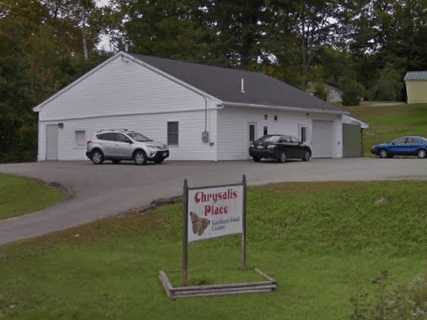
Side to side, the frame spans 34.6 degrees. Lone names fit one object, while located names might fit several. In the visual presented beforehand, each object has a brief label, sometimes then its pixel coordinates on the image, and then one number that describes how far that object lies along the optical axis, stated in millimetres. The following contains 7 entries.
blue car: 39438
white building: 33375
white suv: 31109
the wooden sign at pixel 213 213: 9117
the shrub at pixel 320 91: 66812
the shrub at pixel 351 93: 67625
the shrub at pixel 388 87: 76125
